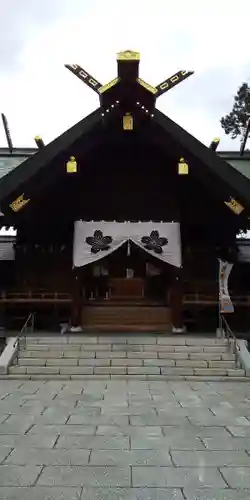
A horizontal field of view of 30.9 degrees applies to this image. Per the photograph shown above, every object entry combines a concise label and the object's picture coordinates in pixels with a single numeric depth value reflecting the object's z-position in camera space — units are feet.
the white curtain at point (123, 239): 41.65
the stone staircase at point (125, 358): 32.45
